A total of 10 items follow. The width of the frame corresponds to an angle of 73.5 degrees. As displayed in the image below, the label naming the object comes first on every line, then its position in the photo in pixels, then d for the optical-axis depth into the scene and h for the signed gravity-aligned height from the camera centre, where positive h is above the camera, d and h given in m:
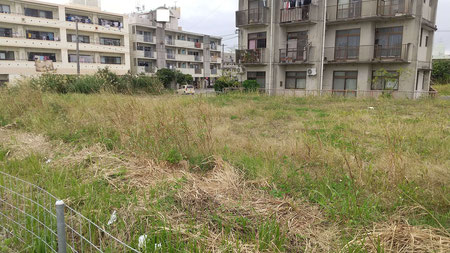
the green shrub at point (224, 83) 24.01 +0.30
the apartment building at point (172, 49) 43.44 +5.96
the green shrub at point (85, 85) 14.90 -0.03
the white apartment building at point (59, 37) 31.59 +5.47
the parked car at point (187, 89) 33.46 -0.32
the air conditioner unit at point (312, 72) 21.44 +1.14
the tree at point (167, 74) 40.97 +1.54
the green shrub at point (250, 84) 22.33 +0.23
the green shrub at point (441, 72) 28.31 +1.72
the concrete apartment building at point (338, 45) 18.81 +3.03
